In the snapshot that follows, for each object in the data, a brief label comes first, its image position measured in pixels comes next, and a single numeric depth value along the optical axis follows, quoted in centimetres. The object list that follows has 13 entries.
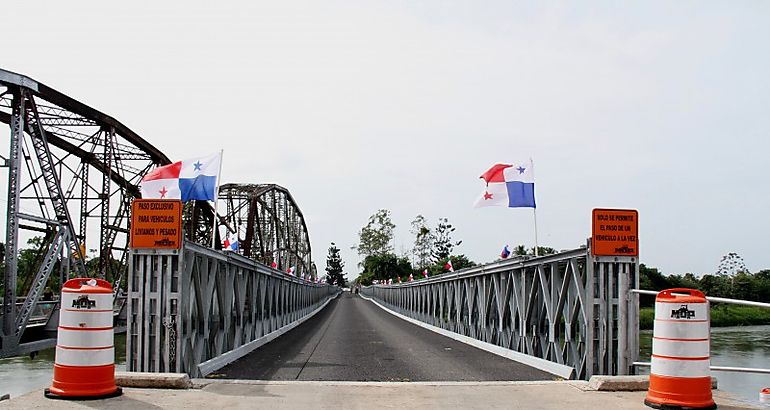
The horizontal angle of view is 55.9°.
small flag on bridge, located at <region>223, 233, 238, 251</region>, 2402
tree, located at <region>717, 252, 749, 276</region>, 9150
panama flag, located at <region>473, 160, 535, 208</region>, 1441
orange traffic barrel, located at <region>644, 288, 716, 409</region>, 712
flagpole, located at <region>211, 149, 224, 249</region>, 1400
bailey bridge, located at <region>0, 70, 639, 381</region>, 944
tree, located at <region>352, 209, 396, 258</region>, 13262
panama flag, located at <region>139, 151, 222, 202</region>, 1366
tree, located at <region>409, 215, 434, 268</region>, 12107
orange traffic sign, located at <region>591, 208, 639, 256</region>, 939
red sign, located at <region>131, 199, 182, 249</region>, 934
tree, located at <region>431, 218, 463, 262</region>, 12275
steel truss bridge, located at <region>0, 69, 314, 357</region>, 2436
